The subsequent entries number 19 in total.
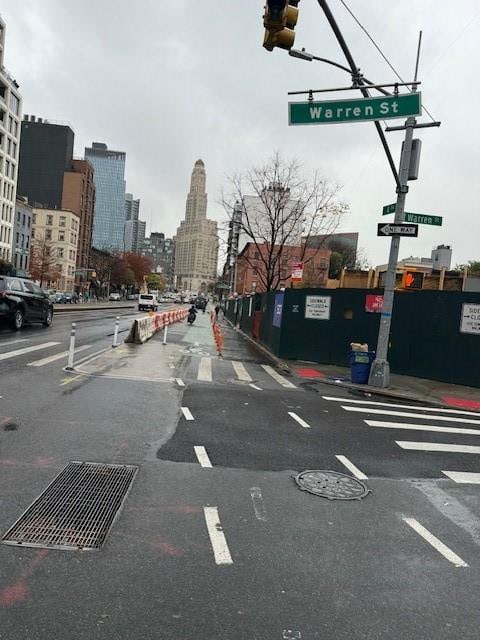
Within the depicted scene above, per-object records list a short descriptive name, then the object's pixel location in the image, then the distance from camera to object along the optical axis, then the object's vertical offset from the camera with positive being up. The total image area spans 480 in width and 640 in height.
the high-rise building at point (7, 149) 67.50 +17.02
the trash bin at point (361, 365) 13.91 -1.61
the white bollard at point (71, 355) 11.98 -1.84
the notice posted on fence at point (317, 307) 18.00 -0.18
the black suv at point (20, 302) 18.78 -1.10
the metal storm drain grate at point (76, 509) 3.99 -2.06
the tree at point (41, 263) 70.50 +1.78
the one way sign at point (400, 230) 12.69 +2.02
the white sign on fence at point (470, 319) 14.30 -0.05
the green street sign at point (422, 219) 12.38 +2.31
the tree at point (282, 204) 32.00 +6.27
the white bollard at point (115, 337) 17.59 -1.88
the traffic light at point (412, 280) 12.74 +0.79
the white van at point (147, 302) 57.58 -1.93
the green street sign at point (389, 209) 13.23 +2.63
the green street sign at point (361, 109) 10.04 +3.90
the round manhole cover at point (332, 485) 5.43 -2.03
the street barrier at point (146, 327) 20.05 -1.87
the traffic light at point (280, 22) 6.27 +3.45
